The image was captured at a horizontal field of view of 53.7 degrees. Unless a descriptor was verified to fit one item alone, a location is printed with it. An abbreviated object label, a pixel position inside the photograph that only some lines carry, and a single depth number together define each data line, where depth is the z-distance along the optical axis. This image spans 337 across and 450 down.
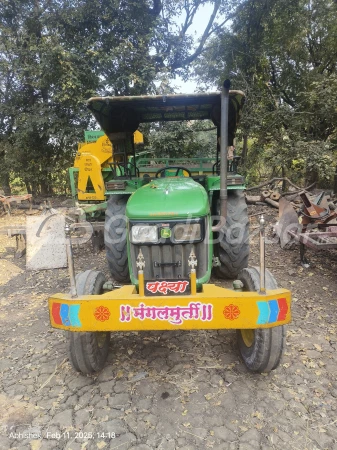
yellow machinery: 5.84
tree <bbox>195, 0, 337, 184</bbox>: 8.60
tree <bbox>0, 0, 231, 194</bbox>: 8.58
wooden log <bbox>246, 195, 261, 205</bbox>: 8.16
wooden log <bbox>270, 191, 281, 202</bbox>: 8.03
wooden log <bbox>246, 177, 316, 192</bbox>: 8.70
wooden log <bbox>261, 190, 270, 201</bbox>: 8.07
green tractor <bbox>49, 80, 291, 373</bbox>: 2.15
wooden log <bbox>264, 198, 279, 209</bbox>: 7.72
